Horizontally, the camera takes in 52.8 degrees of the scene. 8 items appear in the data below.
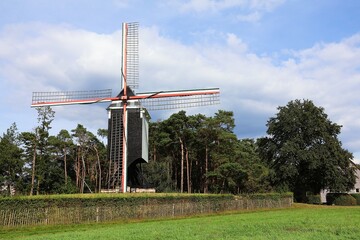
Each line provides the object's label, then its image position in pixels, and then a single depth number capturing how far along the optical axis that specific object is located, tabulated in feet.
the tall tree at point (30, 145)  157.92
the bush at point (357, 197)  153.17
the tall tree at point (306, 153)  148.05
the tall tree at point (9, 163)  162.08
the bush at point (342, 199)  148.46
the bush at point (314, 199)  151.84
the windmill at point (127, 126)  100.01
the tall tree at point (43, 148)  162.40
